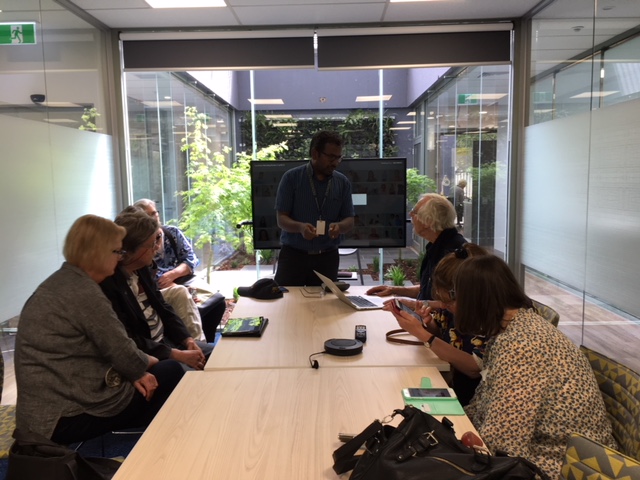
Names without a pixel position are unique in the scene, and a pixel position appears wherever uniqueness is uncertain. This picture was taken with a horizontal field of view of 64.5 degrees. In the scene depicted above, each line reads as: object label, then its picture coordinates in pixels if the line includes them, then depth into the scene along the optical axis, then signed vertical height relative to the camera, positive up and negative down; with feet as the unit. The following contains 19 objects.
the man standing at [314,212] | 12.14 -0.75
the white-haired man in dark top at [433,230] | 9.57 -0.98
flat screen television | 16.84 -0.60
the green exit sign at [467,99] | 17.80 +2.83
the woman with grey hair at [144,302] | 8.44 -2.07
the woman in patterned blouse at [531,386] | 4.96 -2.08
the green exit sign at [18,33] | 11.03 +3.47
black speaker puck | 7.12 -2.35
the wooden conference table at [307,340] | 6.91 -2.43
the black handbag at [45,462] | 5.34 -2.91
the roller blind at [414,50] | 16.33 +4.19
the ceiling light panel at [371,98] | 18.85 +3.05
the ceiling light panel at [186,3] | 14.14 +5.05
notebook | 8.06 -2.35
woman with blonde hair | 6.57 -2.21
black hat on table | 10.65 -2.27
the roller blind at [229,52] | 16.57 +4.26
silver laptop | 9.72 -2.39
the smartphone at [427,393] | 5.68 -2.42
